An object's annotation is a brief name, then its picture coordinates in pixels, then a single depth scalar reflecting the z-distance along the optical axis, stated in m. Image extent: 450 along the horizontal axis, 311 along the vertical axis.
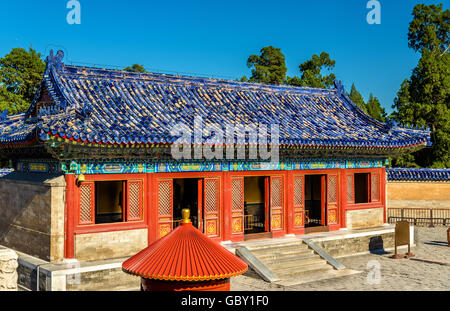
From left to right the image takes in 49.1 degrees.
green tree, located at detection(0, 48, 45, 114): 32.59
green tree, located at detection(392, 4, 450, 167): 27.77
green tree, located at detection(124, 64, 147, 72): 48.53
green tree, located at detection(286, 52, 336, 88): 43.03
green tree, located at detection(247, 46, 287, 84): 45.28
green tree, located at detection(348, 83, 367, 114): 56.28
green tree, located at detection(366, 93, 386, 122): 55.23
